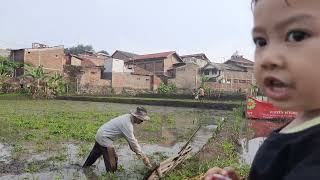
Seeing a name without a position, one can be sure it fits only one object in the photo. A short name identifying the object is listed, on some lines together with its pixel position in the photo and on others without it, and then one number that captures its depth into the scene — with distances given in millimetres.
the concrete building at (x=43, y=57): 28620
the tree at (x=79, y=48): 61884
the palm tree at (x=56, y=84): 24704
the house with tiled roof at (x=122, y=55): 44797
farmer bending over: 4896
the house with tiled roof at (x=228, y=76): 30350
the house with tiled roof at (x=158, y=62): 37310
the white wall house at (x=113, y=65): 32149
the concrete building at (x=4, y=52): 33912
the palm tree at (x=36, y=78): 23888
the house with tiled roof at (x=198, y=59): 40668
